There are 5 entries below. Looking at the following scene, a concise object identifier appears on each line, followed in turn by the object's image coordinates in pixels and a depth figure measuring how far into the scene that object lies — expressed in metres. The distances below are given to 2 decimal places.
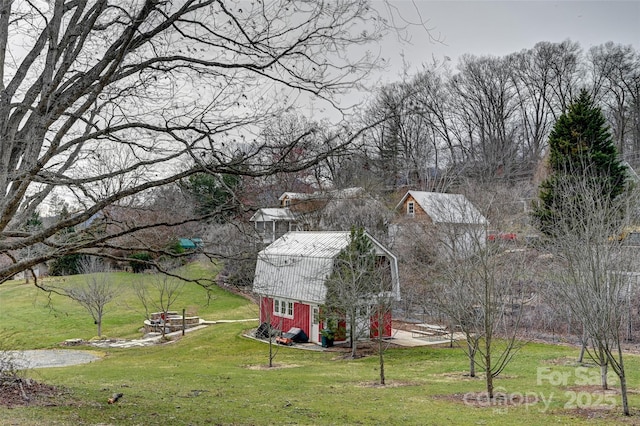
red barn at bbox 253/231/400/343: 19.16
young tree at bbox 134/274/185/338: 26.52
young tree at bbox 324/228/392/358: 17.23
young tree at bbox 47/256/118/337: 26.39
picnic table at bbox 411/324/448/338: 22.44
